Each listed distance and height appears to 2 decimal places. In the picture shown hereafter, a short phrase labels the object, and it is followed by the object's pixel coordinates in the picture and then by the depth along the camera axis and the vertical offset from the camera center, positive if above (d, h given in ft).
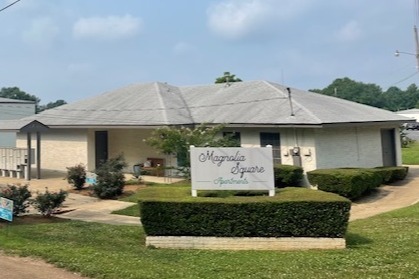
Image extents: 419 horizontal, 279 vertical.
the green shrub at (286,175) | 58.13 -2.02
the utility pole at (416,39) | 94.99 +25.11
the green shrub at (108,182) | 55.36 -1.88
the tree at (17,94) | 352.28 +63.09
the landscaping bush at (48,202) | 41.22 -2.97
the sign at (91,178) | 56.34 -1.24
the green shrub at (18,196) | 39.45 -2.24
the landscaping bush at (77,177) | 61.26 -1.08
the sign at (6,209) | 31.48 -2.67
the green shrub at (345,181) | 52.42 -2.86
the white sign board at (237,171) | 32.09 -0.66
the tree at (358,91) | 424.05 +66.69
